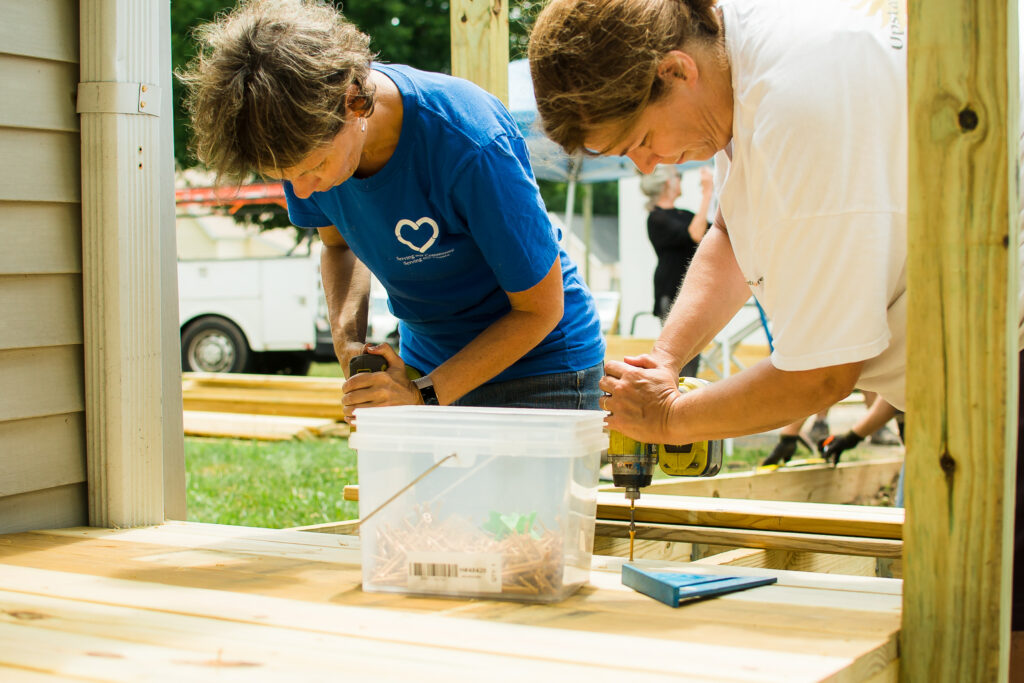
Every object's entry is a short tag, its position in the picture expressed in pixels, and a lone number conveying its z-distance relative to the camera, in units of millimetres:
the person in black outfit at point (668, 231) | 7016
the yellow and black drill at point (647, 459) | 2123
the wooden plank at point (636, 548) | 2914
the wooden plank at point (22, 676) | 1208
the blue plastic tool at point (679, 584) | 1521
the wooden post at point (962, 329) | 1273
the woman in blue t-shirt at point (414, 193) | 1707
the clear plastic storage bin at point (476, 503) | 1545
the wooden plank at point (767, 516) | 2418
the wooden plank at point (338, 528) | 2629
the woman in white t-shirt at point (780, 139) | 1359
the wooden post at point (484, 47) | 2977
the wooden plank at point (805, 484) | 3676
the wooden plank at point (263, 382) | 8656
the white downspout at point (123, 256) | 2309
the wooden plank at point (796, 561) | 2696
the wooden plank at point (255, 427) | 7895
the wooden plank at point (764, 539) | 2381
